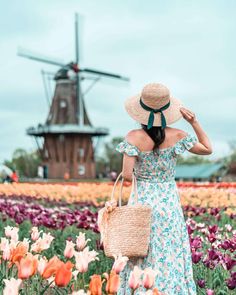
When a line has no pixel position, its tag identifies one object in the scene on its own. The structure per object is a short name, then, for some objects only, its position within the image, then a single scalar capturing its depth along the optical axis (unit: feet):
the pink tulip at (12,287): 7.75
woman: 12.68
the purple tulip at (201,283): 12.62
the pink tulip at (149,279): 8.98
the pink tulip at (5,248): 10.51
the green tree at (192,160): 282.23
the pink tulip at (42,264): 9.24
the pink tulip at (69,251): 10.55
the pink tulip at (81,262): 9.69
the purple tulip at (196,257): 13.26
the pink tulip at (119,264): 9.50
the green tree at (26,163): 220.84
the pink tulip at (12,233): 11.70
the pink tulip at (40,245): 11.35
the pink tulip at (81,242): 11.90
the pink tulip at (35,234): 12.49
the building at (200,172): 203.11
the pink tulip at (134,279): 8.73
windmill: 124.57
